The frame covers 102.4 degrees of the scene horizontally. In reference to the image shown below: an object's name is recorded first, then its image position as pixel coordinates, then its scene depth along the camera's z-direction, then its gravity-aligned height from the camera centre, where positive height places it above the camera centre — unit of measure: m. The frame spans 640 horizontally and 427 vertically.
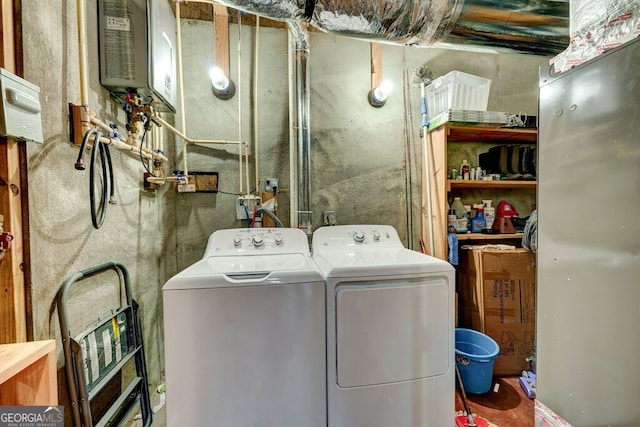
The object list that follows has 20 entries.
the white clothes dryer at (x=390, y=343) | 1.29 -0.71
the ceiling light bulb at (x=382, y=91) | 2.23 +0.99
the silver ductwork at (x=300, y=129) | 2.00 +0.62
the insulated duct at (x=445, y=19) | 1.17 +0.87
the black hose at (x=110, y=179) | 1.23 +0.15
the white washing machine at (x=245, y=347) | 1.17 -0.66
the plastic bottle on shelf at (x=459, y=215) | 2.16 -0.09
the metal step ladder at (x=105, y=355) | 0.96 -0.65
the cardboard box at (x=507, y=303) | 1.98 -0.76
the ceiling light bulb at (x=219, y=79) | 1.99 +1.00
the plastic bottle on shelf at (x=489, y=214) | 2.23 -0.09
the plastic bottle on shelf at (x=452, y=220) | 2.15 -0.13
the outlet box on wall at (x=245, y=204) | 2.10 +0.02
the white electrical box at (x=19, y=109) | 0.74 +0.31
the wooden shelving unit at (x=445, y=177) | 2.05 +0.23
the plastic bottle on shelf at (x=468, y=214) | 2.25 -0.08
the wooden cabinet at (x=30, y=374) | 0.68 -0.47
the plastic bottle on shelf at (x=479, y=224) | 2.22 -0.17
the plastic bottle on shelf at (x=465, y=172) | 2.21 +0.28
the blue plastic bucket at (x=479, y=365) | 1.75 -1.11
